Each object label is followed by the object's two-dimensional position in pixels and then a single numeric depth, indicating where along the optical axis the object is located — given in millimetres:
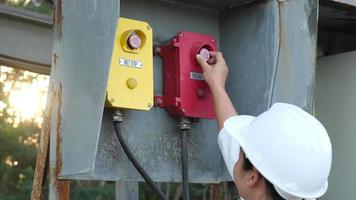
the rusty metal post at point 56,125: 1564
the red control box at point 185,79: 1834
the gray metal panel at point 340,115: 2185
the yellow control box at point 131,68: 1690
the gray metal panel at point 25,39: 2690
